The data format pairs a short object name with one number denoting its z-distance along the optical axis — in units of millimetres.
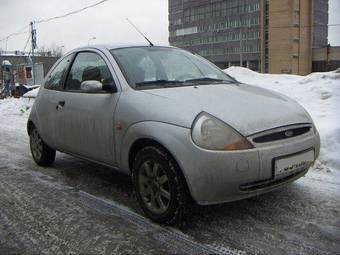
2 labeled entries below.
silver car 3352
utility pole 39159
